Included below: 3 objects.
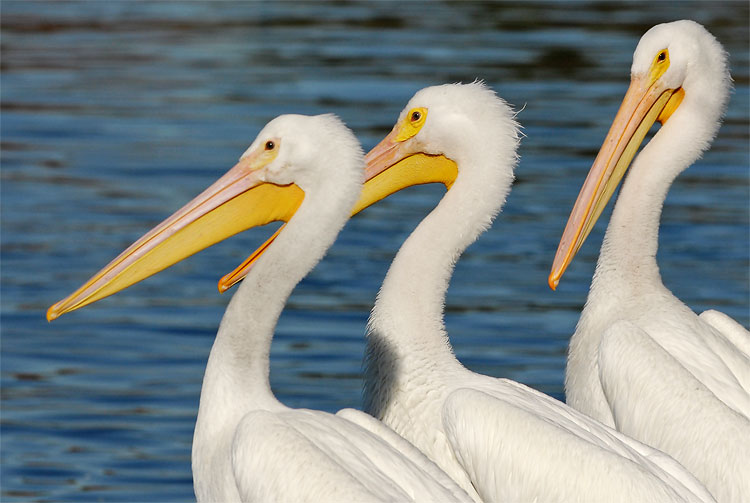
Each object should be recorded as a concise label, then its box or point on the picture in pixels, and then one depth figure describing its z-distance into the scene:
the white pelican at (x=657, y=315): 11.37
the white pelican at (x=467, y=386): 10.02
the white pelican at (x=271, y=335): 9.12
